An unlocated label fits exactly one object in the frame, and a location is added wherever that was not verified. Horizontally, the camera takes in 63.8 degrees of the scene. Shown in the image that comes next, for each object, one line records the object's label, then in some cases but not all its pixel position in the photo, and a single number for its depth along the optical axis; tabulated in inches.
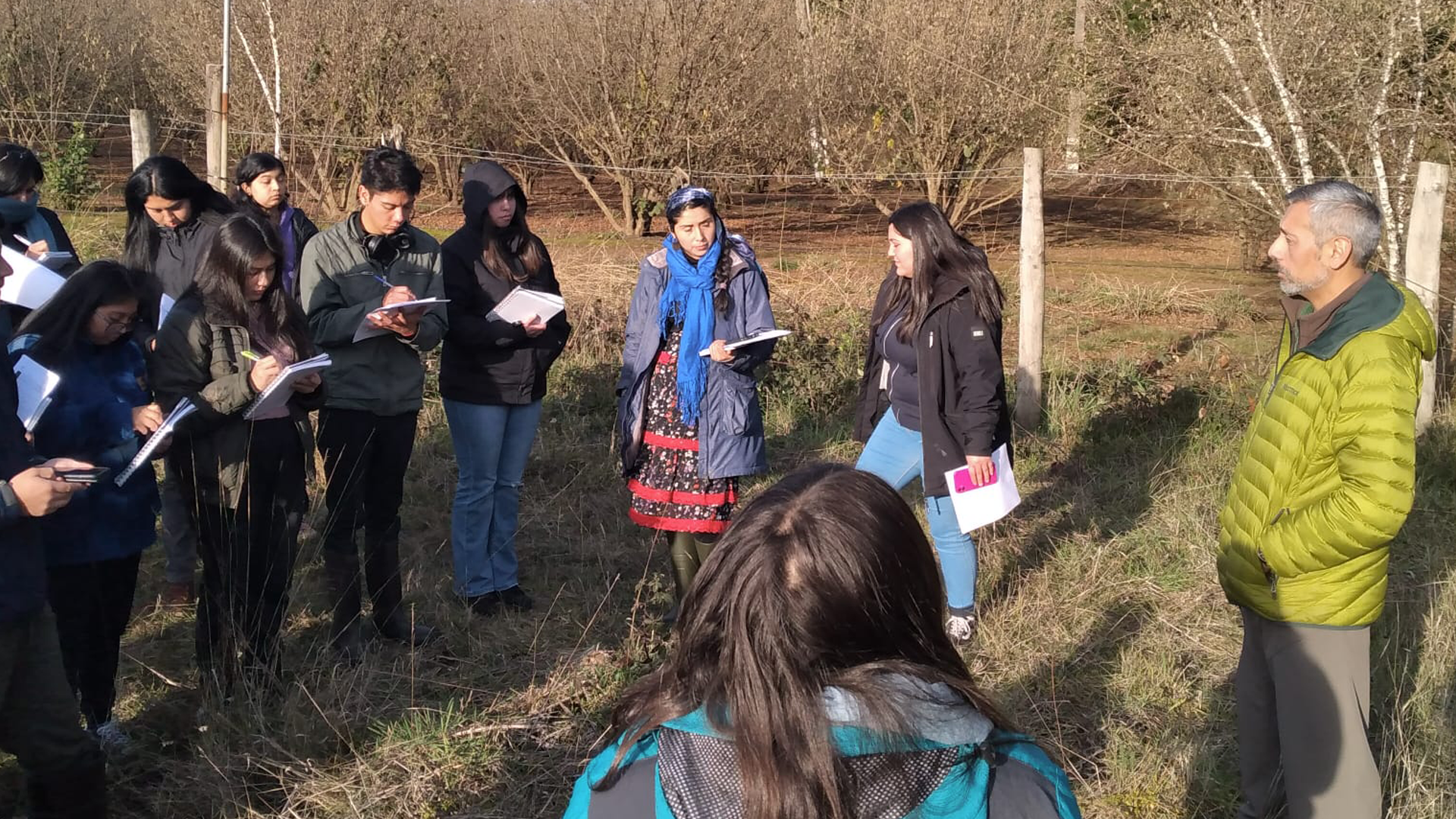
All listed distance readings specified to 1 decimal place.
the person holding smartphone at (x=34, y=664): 98.7
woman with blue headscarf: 178.9
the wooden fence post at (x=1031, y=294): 270.2
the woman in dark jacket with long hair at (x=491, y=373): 179.8
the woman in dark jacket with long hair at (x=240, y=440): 138.6
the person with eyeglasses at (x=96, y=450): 125.7
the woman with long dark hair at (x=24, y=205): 185.0
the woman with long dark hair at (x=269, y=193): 204.7
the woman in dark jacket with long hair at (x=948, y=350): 167.9
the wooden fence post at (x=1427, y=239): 256.1
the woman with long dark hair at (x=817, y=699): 54.2
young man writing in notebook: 162.2
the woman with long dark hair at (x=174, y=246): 184.7
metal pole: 282.5
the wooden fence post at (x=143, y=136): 271.1
